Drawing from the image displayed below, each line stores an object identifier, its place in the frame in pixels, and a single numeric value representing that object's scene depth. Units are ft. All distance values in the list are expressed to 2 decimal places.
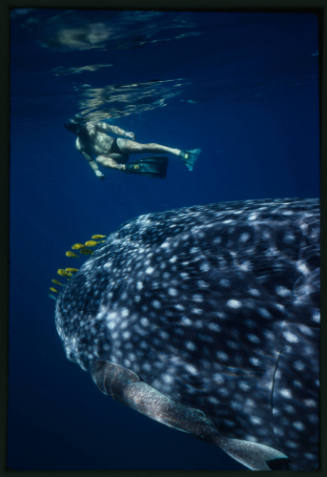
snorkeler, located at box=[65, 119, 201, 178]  30.60
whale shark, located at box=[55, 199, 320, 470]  6.03
